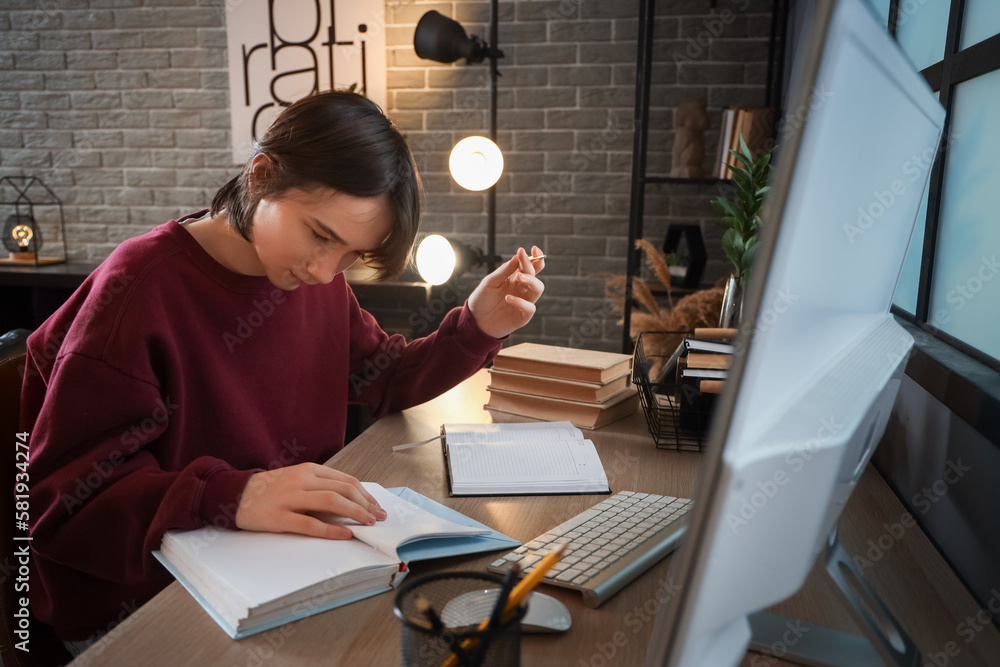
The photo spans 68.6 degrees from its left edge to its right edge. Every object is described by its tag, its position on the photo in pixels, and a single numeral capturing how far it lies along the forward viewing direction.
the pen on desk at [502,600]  0.48
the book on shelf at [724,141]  2.17
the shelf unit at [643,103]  2.20
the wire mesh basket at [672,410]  1.12
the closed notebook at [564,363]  1.23
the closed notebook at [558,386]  1.23
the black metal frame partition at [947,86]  0.91
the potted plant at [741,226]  1.34
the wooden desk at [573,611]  0.60
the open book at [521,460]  0.95
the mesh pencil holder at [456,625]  0.48
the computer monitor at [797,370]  0.30
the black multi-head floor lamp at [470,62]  1.94
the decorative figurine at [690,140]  2.37
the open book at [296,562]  0.64
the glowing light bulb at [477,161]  1.93
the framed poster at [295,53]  2.82
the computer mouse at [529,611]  0.55
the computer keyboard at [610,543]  0.70
